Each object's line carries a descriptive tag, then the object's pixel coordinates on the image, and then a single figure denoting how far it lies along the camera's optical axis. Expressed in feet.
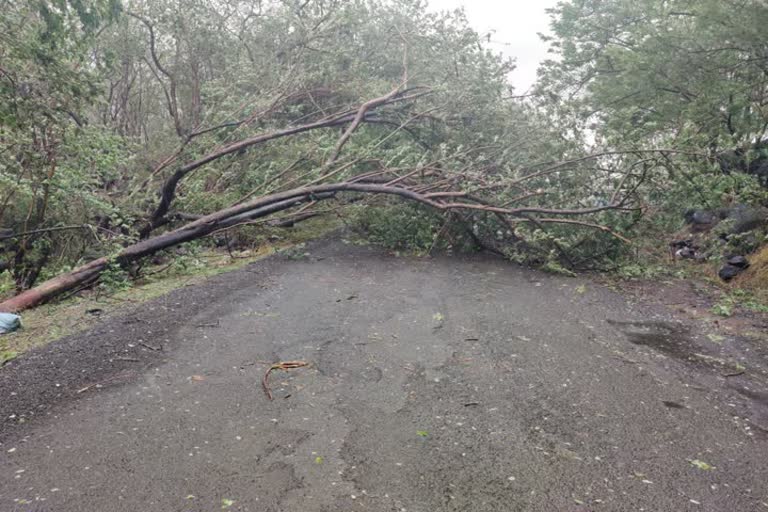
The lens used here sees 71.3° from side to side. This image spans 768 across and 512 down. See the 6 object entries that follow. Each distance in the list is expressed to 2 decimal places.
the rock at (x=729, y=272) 22.47
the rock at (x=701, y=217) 30.54
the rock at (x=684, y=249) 27.68
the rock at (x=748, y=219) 25.14
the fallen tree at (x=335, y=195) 19.43
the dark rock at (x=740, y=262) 22.67
